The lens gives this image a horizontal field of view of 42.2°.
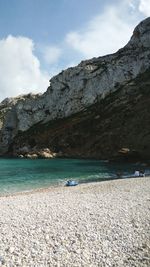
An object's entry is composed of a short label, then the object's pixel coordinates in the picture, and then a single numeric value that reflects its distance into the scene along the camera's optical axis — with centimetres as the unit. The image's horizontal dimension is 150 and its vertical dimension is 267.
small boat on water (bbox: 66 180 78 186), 2543
